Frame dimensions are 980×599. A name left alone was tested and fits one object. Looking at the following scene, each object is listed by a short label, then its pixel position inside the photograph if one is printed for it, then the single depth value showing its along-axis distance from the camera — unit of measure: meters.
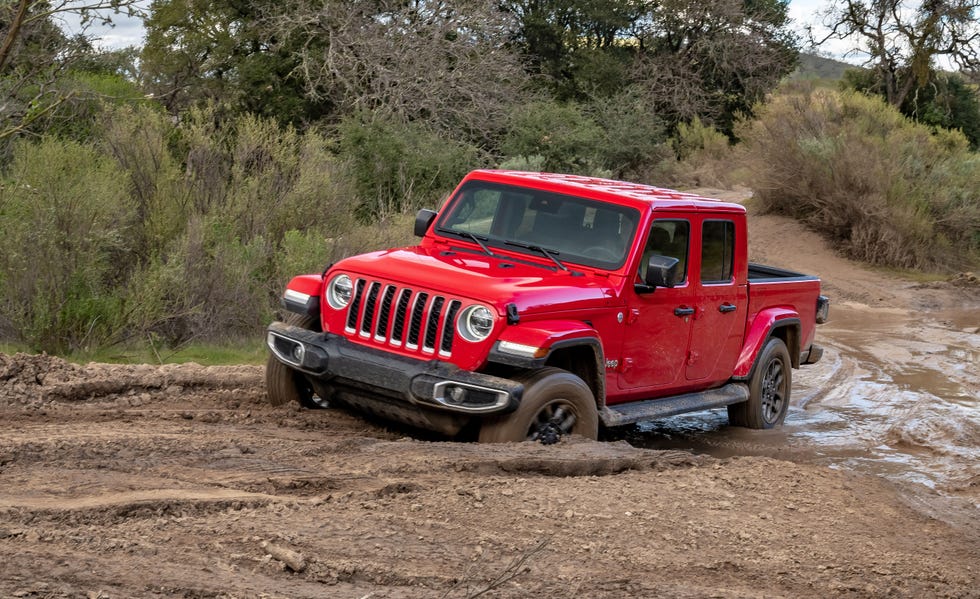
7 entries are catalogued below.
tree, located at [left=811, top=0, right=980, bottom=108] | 33.31
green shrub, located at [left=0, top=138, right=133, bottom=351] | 10.48
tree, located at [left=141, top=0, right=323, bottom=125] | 23.58
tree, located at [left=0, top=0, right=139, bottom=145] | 9.59
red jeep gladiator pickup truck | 6.75
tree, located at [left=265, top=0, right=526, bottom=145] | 22.09
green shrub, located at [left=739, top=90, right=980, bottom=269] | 21.06
